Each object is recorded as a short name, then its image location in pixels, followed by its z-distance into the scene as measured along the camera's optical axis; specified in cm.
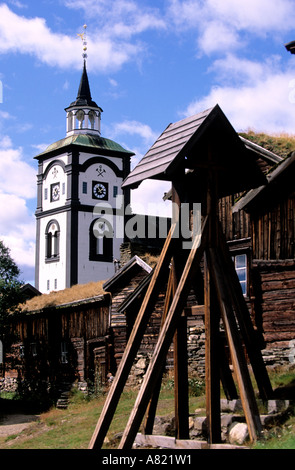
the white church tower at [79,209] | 6394
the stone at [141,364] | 2466
